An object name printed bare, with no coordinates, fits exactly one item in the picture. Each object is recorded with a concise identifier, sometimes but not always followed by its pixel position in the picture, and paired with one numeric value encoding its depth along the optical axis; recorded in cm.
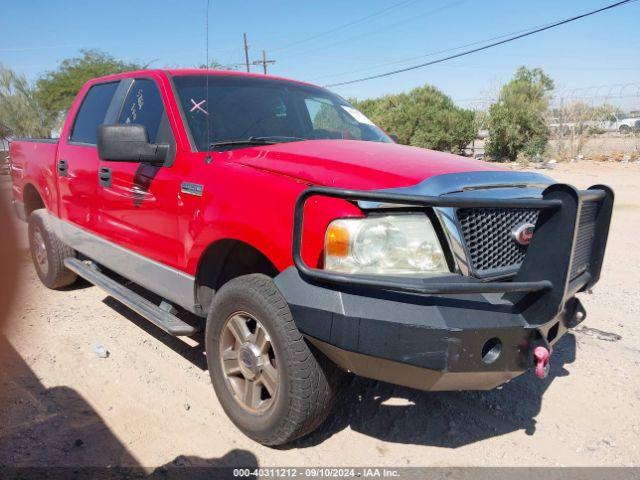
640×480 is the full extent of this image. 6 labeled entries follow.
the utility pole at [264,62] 3878
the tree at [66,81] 3120
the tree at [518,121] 2416
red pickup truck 212
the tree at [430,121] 2736
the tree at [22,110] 2839
